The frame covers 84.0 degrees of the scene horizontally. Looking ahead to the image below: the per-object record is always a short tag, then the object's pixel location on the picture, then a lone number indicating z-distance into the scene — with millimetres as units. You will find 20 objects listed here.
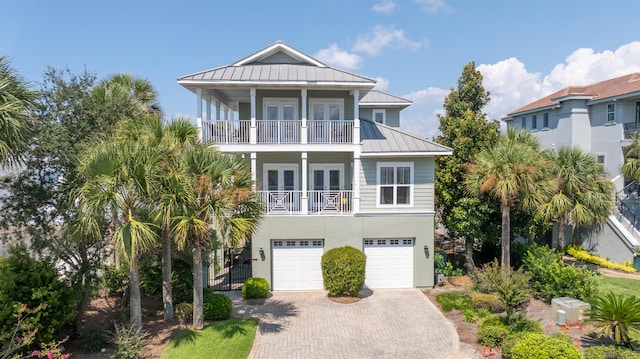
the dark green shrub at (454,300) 13750
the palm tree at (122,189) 9359
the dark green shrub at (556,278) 13438
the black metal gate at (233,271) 16516
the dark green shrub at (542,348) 8820
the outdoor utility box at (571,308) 12289
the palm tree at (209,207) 10305
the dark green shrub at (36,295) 9039
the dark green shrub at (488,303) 13555
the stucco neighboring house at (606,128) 20859
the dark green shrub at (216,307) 12539
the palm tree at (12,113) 8430
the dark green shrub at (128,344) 9695
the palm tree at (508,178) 14844
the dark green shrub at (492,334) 10586
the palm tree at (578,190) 18812
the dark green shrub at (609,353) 9094
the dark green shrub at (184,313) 11961
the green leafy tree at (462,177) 16734
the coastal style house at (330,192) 16031
